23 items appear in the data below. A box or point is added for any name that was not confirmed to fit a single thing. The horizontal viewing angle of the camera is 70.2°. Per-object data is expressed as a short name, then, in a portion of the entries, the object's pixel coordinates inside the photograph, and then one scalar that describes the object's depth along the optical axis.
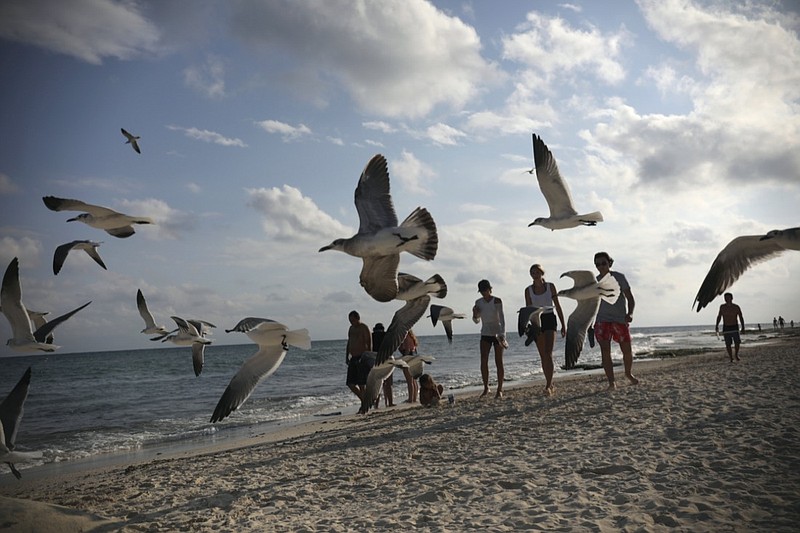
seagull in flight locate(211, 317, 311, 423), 6.04
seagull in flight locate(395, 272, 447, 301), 7.23
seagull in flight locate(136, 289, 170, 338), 9.72
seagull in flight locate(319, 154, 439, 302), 6.58
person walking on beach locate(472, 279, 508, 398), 8.91
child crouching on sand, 9.99
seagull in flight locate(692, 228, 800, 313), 5.62
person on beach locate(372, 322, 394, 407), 10.84
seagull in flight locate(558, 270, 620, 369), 7.45
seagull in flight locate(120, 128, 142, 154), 9.67
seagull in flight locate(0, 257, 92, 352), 7.21
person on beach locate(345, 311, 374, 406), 9.95
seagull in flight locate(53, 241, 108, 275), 7.91
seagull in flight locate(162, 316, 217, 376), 8.14
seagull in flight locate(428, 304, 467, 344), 9.80
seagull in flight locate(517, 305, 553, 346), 7.85
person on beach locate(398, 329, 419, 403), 10.80
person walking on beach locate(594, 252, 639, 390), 8.23
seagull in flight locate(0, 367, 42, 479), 5.30
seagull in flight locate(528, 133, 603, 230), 8.03
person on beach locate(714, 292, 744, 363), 13.19
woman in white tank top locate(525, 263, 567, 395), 8.23
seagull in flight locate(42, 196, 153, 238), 7.12
